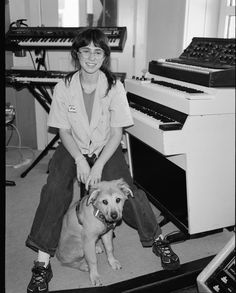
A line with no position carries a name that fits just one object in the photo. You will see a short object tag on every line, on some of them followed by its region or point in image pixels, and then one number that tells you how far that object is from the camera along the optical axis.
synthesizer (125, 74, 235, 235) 0.84
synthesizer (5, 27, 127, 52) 1.65
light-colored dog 1.32
